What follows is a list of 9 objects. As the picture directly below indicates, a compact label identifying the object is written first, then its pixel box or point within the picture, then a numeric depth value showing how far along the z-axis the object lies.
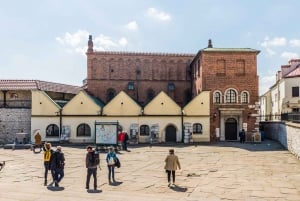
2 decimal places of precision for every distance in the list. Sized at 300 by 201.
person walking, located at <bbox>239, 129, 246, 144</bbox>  32.41
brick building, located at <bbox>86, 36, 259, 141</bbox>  42.34
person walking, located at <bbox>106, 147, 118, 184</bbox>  14.38
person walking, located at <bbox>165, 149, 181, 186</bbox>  13.84
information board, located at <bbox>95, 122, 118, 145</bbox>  28.03
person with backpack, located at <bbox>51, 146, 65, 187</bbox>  13.62
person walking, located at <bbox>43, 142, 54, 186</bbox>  14.36
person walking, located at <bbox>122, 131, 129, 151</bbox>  27.49
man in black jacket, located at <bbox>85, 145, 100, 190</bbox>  13.12
